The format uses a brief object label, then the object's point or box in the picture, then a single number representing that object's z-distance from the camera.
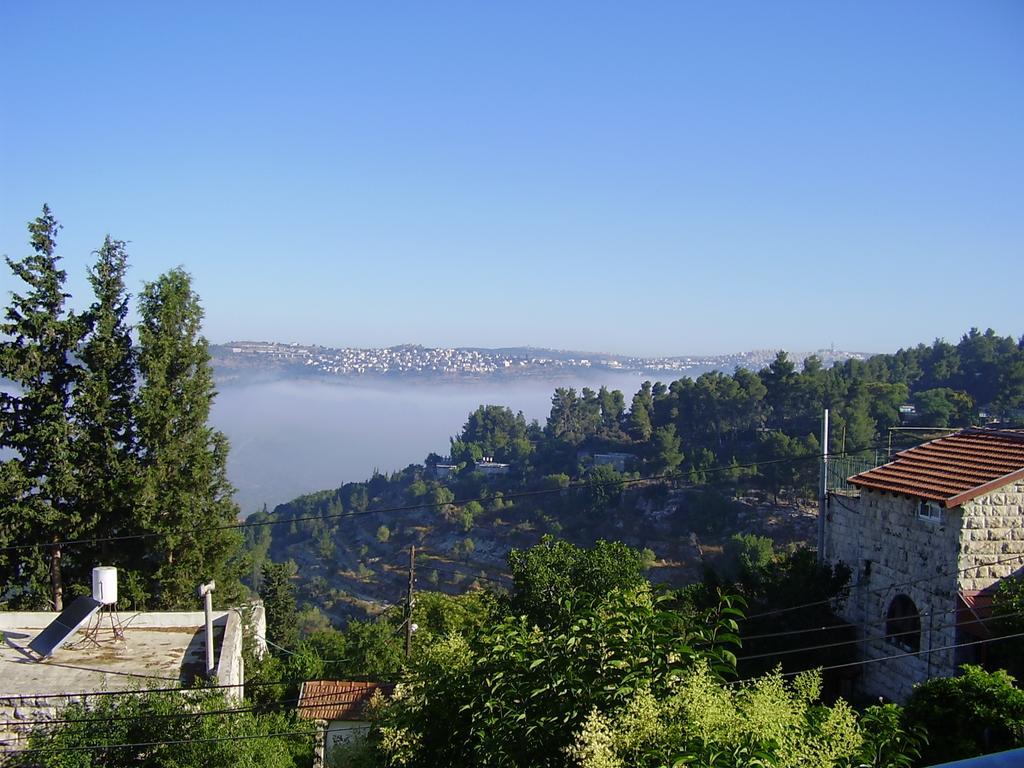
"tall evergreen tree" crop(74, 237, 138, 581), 18.58
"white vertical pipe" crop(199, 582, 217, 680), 12.33
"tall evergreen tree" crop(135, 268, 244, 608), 19.09
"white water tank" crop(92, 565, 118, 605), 12.85
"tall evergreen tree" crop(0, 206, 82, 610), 17.77
